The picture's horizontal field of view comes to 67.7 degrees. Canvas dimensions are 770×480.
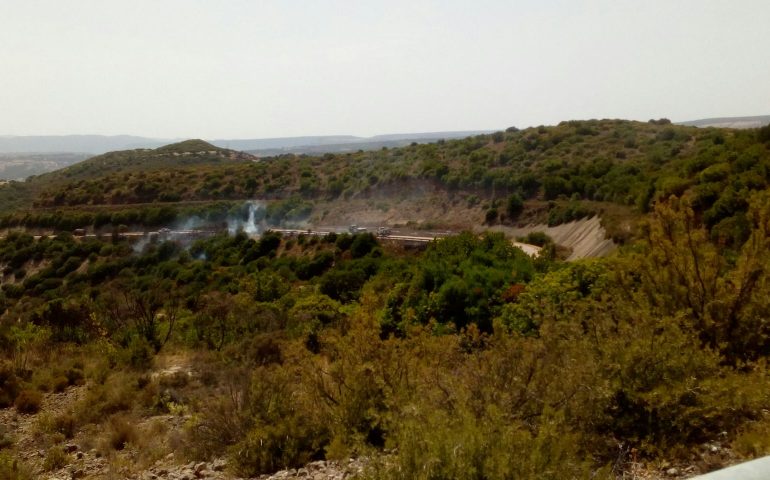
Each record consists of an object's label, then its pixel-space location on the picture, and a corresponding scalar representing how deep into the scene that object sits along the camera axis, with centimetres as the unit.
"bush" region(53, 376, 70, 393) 1273
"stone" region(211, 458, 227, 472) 758
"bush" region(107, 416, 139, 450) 930
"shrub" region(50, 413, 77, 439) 997
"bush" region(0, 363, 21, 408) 1170
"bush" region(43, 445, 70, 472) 835
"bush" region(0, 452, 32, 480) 746
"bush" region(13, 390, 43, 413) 1145
